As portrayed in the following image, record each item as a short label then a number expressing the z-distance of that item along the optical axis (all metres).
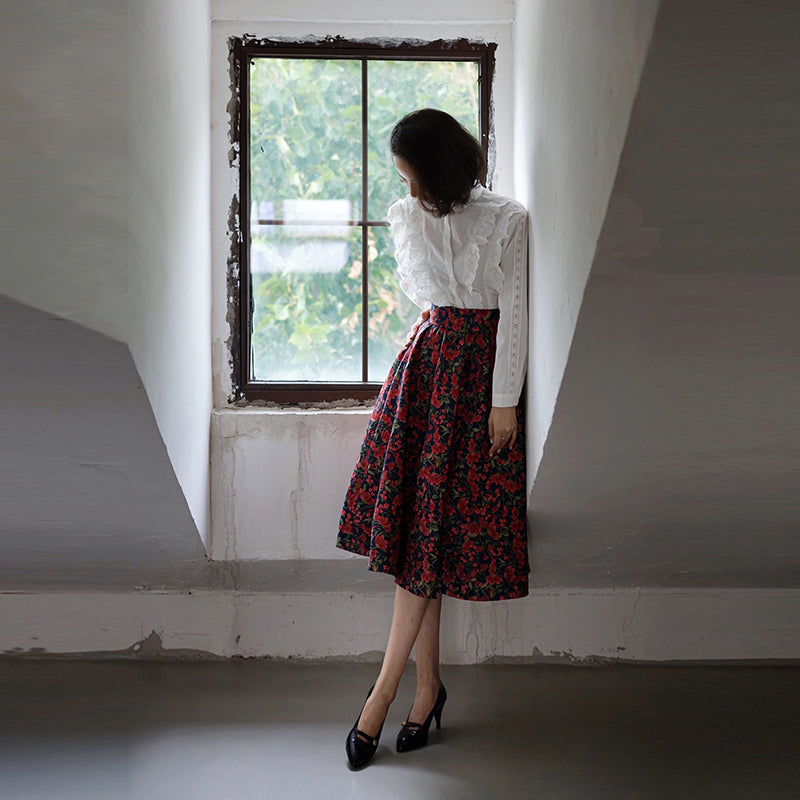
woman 2.14
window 2.68
